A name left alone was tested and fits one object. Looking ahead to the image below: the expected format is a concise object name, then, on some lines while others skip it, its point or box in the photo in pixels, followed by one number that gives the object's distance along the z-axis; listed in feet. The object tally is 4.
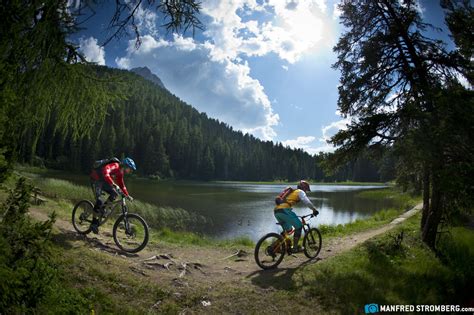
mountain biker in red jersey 31.02
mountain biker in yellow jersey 30.27
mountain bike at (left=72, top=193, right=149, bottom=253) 29.60
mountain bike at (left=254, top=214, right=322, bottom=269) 29.51
